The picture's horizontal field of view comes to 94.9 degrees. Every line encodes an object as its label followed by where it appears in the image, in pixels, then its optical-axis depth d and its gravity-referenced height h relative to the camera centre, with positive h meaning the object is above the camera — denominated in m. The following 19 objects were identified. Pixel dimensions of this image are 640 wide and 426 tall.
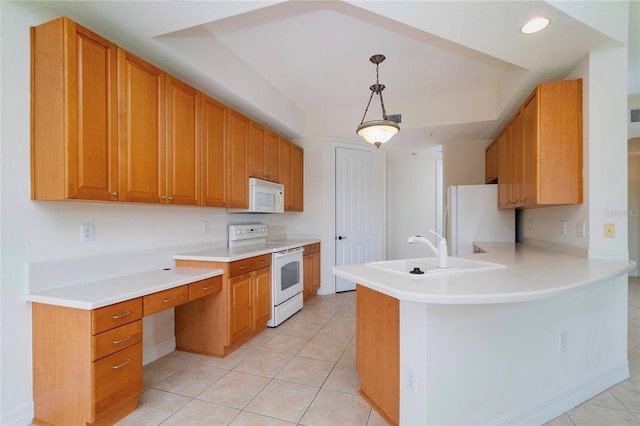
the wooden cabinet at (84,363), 1.53 -0.82
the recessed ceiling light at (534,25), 1.81 +1.18
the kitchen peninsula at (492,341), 1.39 -0.73
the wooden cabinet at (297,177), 4.23 +0.52
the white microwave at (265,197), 3.22 +0.18
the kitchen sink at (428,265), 1.62 -0.35
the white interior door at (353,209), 4.55 +0.05
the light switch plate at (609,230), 2.08 -0.14
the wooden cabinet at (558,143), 2.21 +0.52
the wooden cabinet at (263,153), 3.30 +0.71
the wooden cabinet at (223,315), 2.49 -0.90
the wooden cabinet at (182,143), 2.23 +0.56
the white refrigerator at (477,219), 3.63 -0.10
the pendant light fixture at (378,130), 2.56 +0.74
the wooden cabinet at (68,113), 1.57 +0.56
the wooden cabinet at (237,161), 2.91 +0.53
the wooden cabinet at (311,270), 3.96 -0.81
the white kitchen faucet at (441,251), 1.78 -0.25
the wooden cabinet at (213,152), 2.58 +0.55
